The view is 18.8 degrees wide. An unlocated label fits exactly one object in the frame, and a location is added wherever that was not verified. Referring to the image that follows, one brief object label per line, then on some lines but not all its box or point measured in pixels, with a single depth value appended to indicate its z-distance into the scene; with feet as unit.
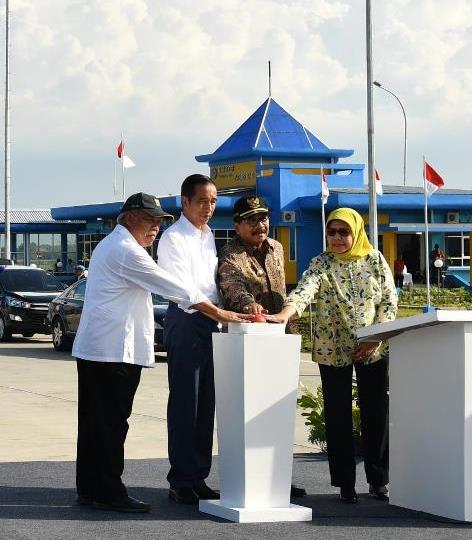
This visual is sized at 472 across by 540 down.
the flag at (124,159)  187.42
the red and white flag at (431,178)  134.51
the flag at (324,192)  153.16
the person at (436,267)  176.68
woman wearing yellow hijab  28.17
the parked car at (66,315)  82.69
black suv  94.07
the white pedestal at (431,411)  25.27
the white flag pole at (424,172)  134.31
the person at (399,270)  171.22
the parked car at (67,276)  180.44
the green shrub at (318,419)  35.91
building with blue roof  181.37
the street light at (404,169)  244.83
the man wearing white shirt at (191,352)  28.12
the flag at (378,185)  145.96
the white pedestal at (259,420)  25.90
